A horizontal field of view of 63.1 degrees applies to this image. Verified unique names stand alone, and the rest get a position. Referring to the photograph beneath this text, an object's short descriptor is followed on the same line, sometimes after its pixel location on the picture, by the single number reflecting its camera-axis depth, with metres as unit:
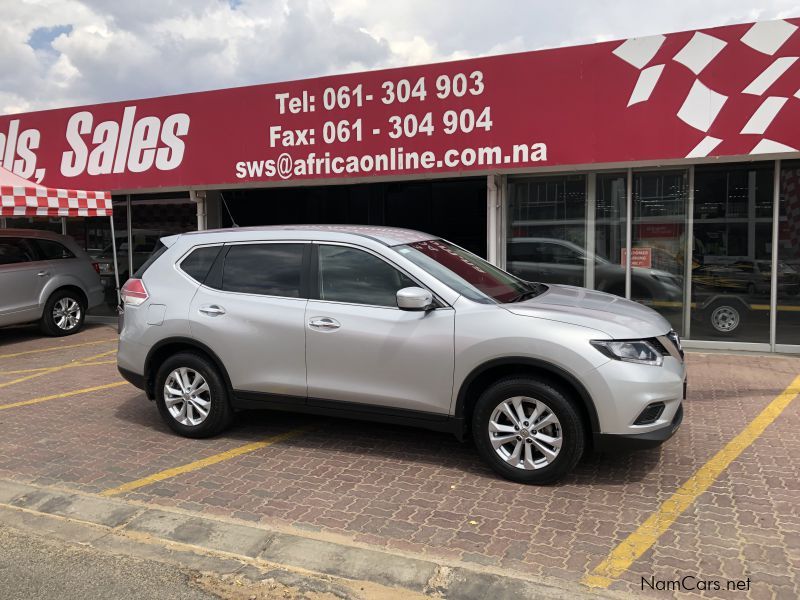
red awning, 9.64
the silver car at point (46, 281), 10.16
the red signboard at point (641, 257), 9.49
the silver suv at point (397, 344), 4.18
